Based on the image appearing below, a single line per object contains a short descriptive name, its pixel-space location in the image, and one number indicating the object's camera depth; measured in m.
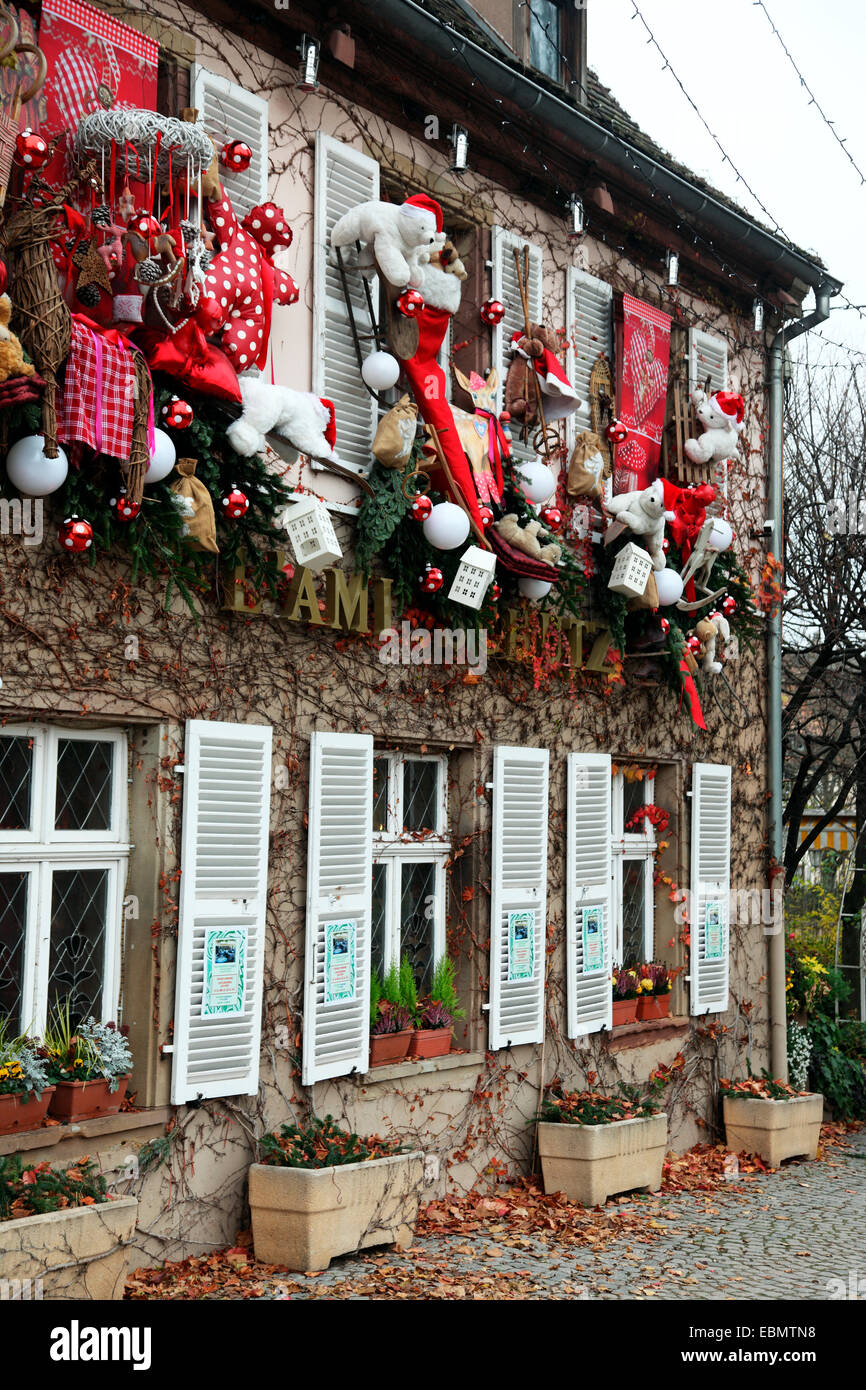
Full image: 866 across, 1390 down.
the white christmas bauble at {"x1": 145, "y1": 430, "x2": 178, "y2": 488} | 5.51
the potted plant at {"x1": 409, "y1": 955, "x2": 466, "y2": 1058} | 7.24
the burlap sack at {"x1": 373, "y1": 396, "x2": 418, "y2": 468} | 6.81
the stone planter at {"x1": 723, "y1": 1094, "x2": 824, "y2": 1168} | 9.30
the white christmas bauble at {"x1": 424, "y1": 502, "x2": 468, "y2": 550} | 6.98
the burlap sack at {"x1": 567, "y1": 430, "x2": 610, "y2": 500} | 8.30
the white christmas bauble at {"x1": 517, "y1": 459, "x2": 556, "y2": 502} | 7.74
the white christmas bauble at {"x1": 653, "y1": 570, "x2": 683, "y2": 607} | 8.73
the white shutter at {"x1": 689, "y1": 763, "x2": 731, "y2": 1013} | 9.51
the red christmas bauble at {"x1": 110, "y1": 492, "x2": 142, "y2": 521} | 5.43
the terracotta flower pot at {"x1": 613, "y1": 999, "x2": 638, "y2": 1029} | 8.89
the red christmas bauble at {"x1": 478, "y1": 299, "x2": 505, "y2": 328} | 7.80
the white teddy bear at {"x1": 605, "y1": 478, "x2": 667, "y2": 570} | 8.47
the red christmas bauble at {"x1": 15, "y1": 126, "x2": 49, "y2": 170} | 5.11
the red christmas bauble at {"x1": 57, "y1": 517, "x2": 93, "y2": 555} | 5.24
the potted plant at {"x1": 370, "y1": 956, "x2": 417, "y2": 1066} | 7.00
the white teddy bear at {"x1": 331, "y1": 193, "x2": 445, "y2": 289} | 6.75
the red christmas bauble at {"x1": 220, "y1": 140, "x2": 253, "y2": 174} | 6.20
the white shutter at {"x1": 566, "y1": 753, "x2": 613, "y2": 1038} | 8.30
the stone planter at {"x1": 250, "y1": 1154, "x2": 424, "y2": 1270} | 5.88
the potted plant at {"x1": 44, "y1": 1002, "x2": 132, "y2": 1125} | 5.46
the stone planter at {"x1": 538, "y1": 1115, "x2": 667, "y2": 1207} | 7.59
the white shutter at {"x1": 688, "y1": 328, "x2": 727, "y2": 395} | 9.91
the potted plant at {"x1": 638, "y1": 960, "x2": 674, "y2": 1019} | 9.15
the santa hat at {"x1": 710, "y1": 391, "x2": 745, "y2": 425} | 9.38
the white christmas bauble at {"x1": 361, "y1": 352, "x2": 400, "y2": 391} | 6.86
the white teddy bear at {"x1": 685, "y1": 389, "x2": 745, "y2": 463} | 9.38
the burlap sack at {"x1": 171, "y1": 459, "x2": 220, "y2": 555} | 5.74
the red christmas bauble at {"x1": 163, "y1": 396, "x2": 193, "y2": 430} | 5.60
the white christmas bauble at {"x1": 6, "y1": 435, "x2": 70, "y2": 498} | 5.09
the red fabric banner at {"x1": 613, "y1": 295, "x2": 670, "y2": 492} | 9.02
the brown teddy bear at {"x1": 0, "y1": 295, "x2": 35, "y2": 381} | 4.91
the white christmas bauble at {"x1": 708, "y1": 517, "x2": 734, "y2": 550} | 9.16
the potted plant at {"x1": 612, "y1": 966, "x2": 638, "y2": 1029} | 8.92
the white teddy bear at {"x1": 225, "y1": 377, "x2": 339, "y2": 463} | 6.05
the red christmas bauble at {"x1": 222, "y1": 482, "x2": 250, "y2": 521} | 5.93
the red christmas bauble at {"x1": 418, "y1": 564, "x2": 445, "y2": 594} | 6.95
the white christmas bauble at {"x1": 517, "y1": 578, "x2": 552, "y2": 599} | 7.74
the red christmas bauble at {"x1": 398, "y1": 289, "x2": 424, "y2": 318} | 6.79
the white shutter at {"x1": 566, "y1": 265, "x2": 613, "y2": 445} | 8.74
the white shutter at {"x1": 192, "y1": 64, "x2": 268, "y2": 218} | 6.30
